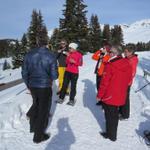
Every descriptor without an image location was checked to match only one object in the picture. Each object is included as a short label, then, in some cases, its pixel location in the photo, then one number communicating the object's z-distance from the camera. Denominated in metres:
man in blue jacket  3.06
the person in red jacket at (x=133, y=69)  4.04
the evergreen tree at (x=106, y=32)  32.30
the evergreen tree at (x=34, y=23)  22.31
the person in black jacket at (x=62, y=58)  4.81
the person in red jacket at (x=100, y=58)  4.49
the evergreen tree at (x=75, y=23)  22.05
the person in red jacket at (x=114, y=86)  3.14
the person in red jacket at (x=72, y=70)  4.49
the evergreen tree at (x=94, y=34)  29.00
